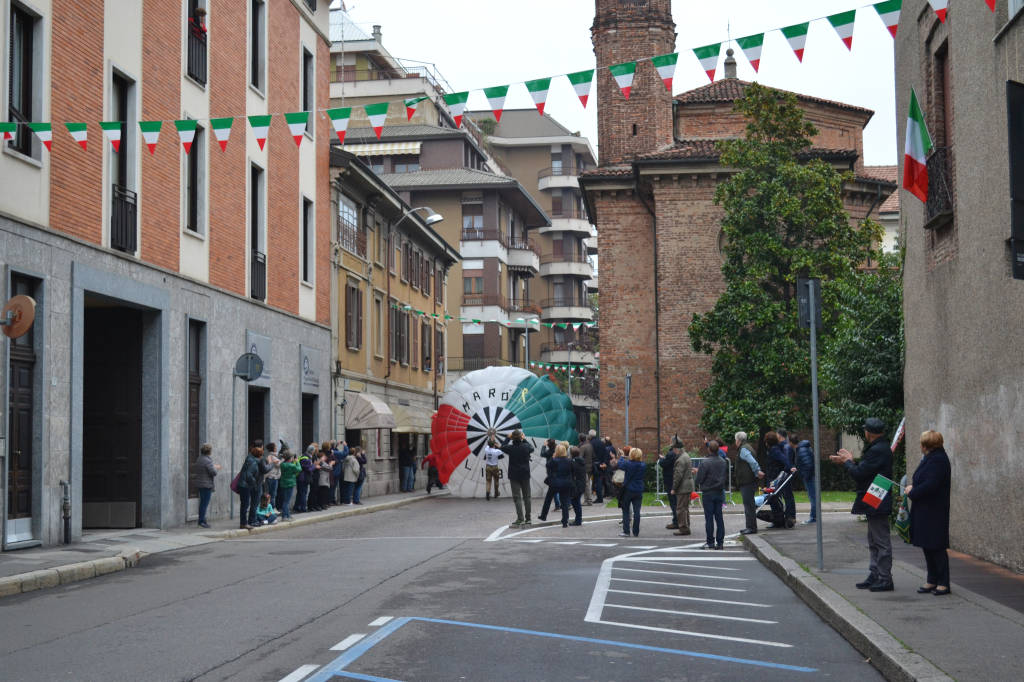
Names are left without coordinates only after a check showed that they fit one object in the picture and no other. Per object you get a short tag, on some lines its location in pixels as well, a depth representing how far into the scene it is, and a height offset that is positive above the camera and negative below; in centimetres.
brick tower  4622 +1283
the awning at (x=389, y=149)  7419 +1634
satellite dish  1505 +127
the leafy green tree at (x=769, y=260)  3616 +458
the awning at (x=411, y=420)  3919 -21
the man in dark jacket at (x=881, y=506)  1107 -87
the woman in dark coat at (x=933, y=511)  1049 -89
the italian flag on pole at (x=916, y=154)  1385 +301
